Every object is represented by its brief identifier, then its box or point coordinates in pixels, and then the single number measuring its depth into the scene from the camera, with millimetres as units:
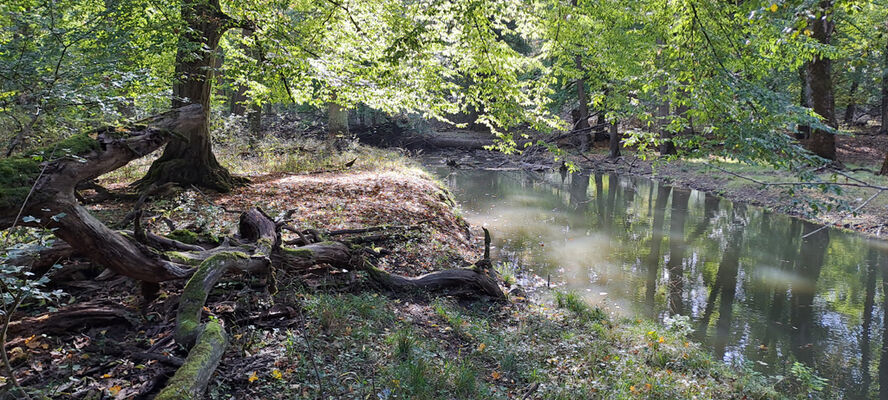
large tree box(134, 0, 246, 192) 8336
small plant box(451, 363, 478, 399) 3768
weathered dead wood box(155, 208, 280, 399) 2730
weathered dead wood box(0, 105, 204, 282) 3229
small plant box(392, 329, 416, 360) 4105
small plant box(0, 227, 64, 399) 2260
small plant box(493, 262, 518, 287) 7664
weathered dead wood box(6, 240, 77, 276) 3814
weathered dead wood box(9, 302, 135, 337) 3363
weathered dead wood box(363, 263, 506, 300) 5902
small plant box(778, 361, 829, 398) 4965
